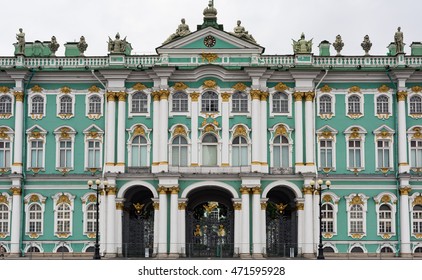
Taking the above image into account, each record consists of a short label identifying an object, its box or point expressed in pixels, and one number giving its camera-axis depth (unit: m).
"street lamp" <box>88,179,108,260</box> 53.70
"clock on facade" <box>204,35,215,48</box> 67.27
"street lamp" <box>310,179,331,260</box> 54.17
